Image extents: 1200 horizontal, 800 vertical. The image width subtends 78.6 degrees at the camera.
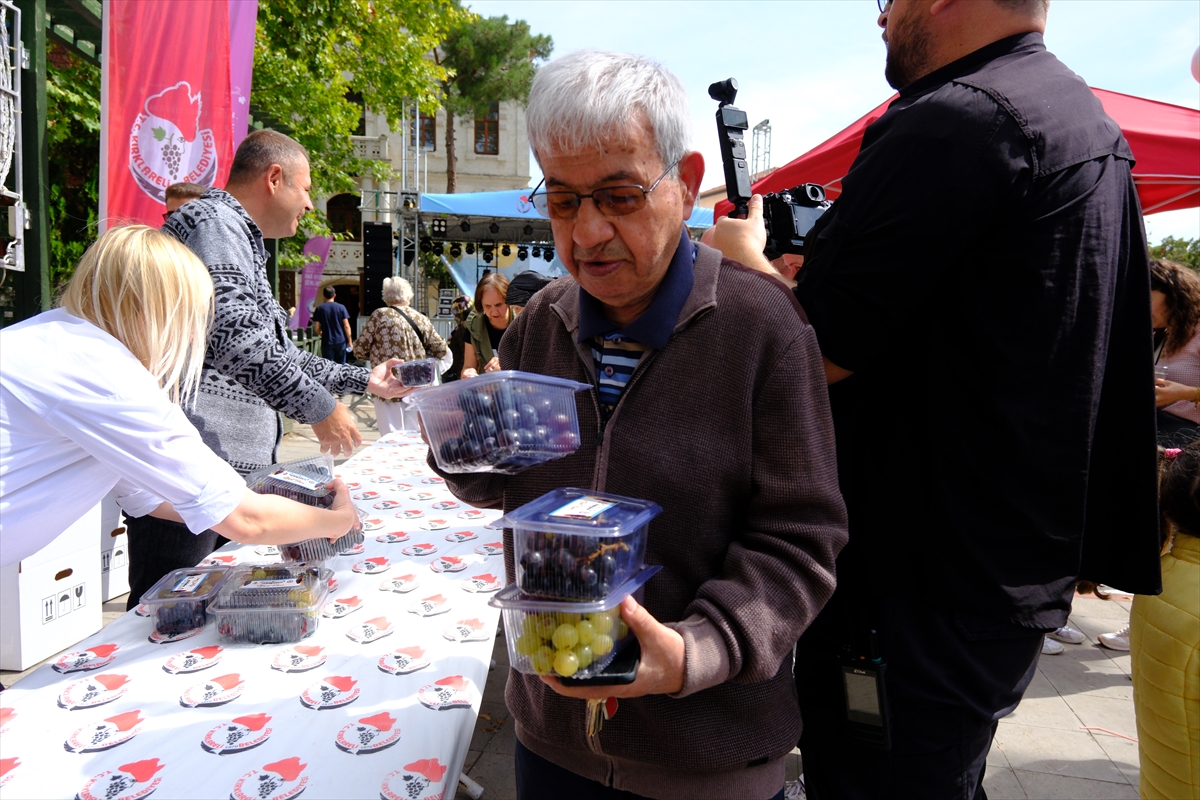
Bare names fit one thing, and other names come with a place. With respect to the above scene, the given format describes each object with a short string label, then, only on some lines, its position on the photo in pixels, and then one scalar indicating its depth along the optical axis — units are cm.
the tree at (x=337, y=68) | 990
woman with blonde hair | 145
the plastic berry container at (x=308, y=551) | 220
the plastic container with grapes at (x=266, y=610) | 184
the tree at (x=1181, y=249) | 2486
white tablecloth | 135
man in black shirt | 112
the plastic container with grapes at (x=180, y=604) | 187
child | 162
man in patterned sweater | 243
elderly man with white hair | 97
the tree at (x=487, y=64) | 2772
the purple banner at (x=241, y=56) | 560
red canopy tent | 419
